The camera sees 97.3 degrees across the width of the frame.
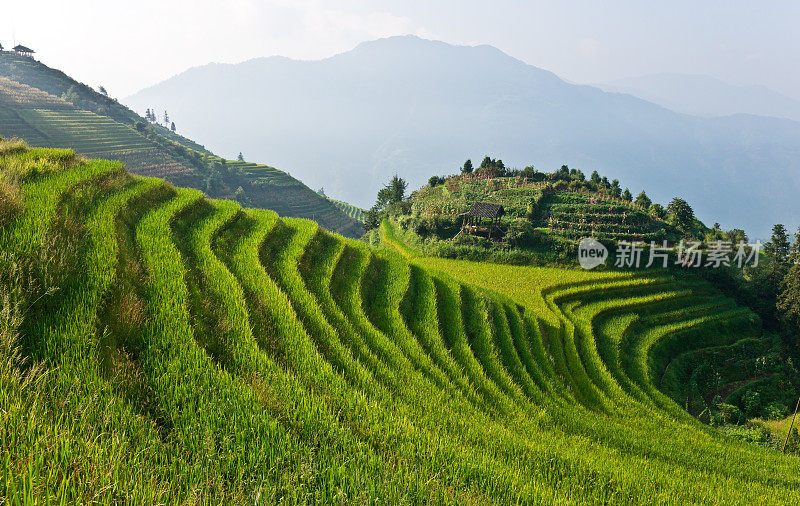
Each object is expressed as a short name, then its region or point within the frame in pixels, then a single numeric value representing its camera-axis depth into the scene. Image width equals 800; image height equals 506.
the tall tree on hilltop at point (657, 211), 39.31
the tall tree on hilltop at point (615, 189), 48.65
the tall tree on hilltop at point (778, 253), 30.70
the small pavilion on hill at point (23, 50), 95.69
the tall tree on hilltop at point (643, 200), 45.62
